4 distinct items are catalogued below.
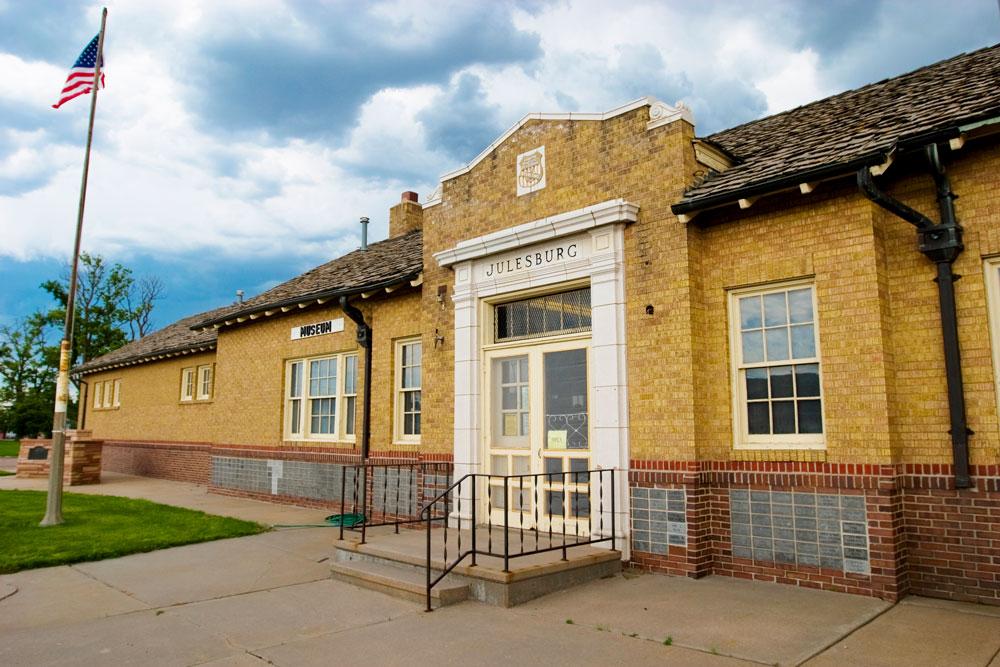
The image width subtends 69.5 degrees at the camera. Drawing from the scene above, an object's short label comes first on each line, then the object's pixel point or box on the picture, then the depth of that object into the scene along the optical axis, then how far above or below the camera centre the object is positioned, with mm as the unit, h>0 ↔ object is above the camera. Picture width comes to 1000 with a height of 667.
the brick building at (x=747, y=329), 6371 +1076
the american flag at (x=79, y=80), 11703 +5687
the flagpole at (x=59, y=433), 10773 -13
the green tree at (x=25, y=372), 47594 +4033
